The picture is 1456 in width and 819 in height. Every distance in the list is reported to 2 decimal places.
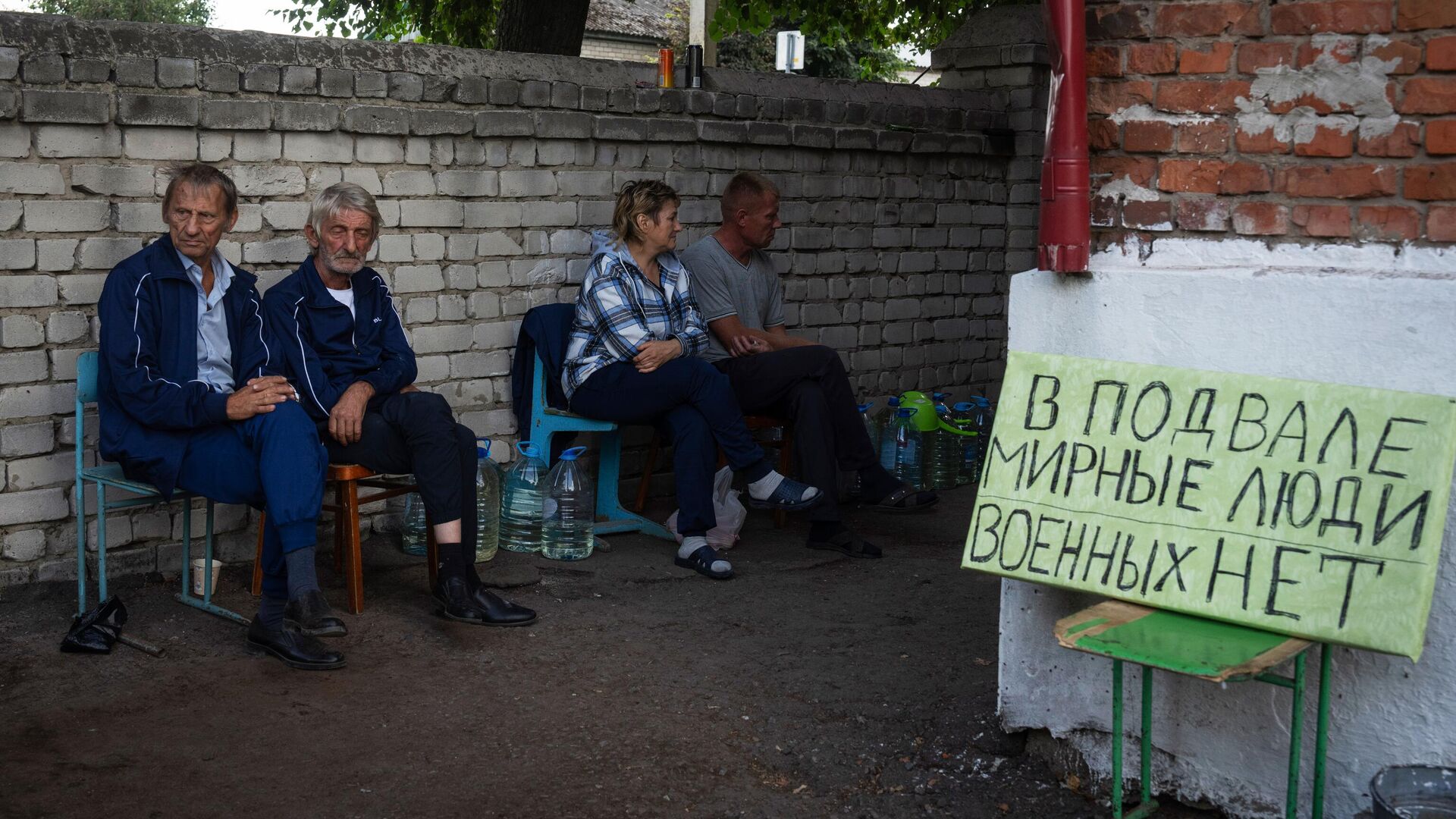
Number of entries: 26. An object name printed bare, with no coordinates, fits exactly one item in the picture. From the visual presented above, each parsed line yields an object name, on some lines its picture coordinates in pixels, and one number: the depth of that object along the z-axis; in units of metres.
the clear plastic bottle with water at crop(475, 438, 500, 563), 5.62
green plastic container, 7.39
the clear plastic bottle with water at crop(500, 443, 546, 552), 5.89
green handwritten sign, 2.84
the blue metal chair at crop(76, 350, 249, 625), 4.55
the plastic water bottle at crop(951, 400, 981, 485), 7.58
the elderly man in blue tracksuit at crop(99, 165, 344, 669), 4.38
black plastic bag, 4.37
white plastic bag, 5.98
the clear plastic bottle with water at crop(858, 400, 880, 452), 7.44
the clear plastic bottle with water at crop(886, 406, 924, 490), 7.41
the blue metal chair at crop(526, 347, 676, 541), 5.86
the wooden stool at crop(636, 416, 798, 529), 6.34
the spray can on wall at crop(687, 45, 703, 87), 6.66
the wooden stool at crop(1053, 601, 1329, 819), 2.79
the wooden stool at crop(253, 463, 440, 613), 4.80
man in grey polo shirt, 5.97
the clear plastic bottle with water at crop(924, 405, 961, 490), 7.50
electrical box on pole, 12.28
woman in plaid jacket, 5.64
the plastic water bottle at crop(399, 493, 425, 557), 5.66
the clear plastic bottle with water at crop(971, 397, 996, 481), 7.87
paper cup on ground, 5.06
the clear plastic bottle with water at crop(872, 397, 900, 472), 7.51
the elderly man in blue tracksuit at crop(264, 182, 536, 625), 4.82
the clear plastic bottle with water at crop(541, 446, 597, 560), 5.75
